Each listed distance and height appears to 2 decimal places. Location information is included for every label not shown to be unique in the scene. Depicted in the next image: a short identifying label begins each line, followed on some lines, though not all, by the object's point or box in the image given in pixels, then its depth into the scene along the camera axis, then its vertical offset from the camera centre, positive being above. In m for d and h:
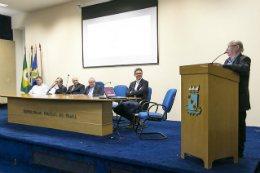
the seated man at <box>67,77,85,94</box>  5.35 -0.27
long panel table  3.47 -0.63
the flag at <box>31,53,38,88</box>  7.34 +0.22
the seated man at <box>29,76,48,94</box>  6.18 -0.31
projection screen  5.38 +0.95
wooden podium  1.96 -0.33
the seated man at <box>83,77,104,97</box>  4.77 -0.28
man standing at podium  2.28 -0.10
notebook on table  3.55 -0.26
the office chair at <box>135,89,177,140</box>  3.26 -0.54
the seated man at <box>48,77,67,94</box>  5.58 -0.28
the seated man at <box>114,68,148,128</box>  3.94 -0.34
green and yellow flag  7.59 -0.14
